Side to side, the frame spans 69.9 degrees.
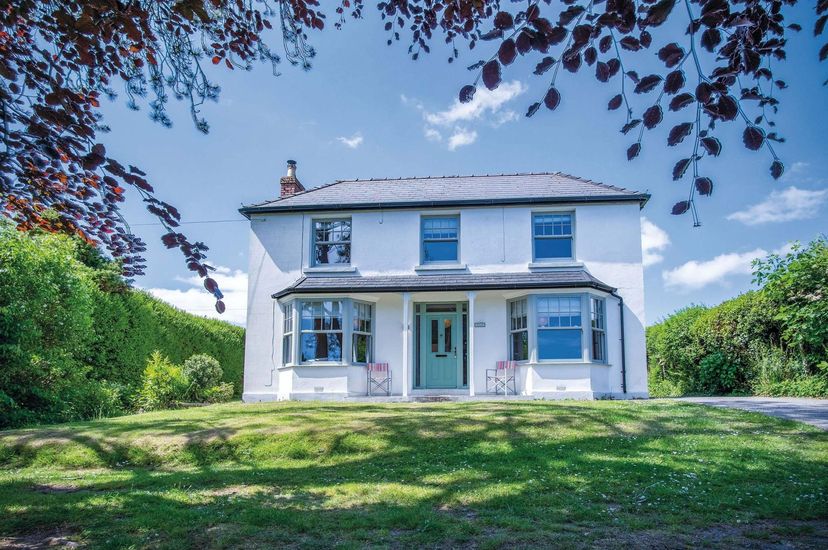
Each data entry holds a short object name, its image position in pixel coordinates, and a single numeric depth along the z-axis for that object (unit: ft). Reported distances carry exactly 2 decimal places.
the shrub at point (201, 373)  59.67
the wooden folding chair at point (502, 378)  53.62
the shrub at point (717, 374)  57.26
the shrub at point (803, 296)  45.96
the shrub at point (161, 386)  53.70
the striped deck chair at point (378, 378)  55.67
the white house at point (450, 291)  52.95
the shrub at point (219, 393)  60.75
